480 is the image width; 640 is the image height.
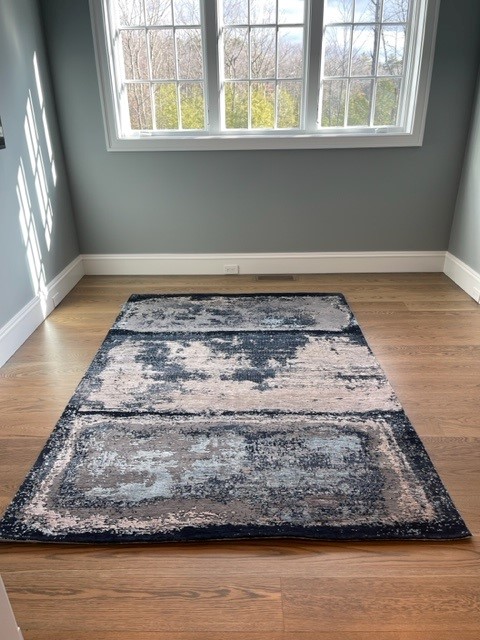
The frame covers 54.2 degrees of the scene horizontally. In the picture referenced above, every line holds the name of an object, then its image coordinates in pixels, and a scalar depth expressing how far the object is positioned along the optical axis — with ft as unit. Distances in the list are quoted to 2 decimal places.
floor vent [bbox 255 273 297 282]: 11.58
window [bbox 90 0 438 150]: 10.02
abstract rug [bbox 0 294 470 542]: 4.84
